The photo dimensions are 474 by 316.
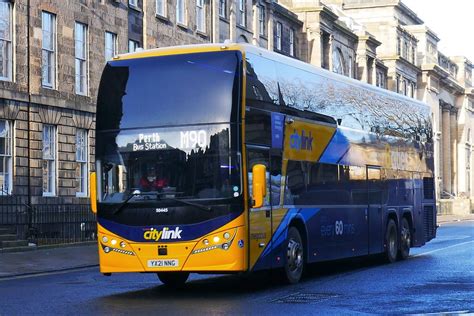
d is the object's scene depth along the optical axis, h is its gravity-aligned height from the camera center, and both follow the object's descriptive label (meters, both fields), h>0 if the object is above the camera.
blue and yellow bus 14.96 +0.69
